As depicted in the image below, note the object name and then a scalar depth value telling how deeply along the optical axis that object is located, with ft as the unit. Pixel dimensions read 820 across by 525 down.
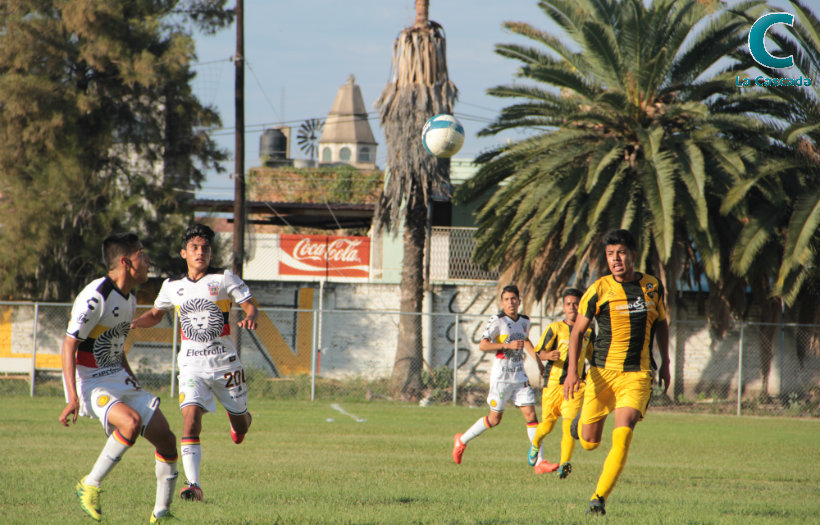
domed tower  513.04
